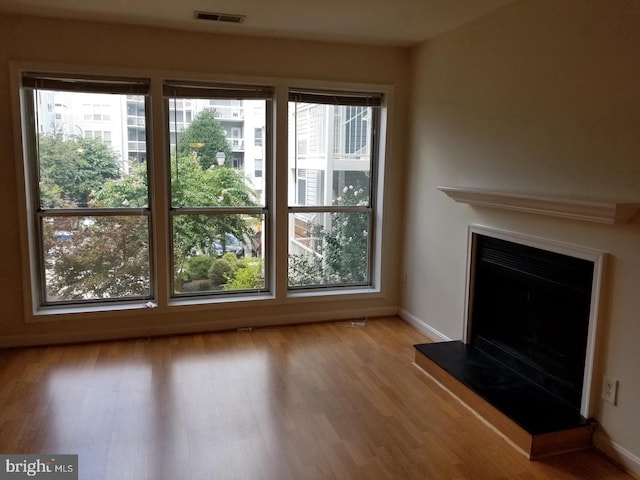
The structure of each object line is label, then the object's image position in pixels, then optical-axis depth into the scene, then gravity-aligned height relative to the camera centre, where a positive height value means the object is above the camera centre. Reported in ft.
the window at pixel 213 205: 13.33 -0.97
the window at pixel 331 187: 14.28 -0.46
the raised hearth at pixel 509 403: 8.38 -4.11
